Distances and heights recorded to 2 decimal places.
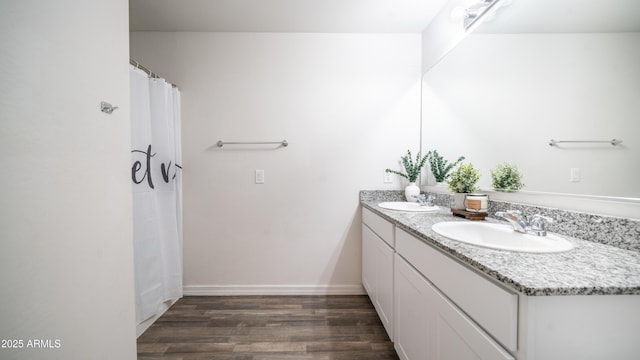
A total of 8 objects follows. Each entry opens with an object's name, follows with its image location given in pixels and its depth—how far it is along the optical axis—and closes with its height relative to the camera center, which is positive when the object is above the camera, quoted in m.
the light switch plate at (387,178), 2.09 -0.04
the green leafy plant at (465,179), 1.38 -0.03
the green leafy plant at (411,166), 1.99 +0.06
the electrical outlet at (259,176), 2.06 -0.02
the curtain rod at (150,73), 1.54 +0.73
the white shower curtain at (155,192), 1.54 -0.14
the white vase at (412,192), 1.92 -0.15
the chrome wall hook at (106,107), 0.95 +0.27
